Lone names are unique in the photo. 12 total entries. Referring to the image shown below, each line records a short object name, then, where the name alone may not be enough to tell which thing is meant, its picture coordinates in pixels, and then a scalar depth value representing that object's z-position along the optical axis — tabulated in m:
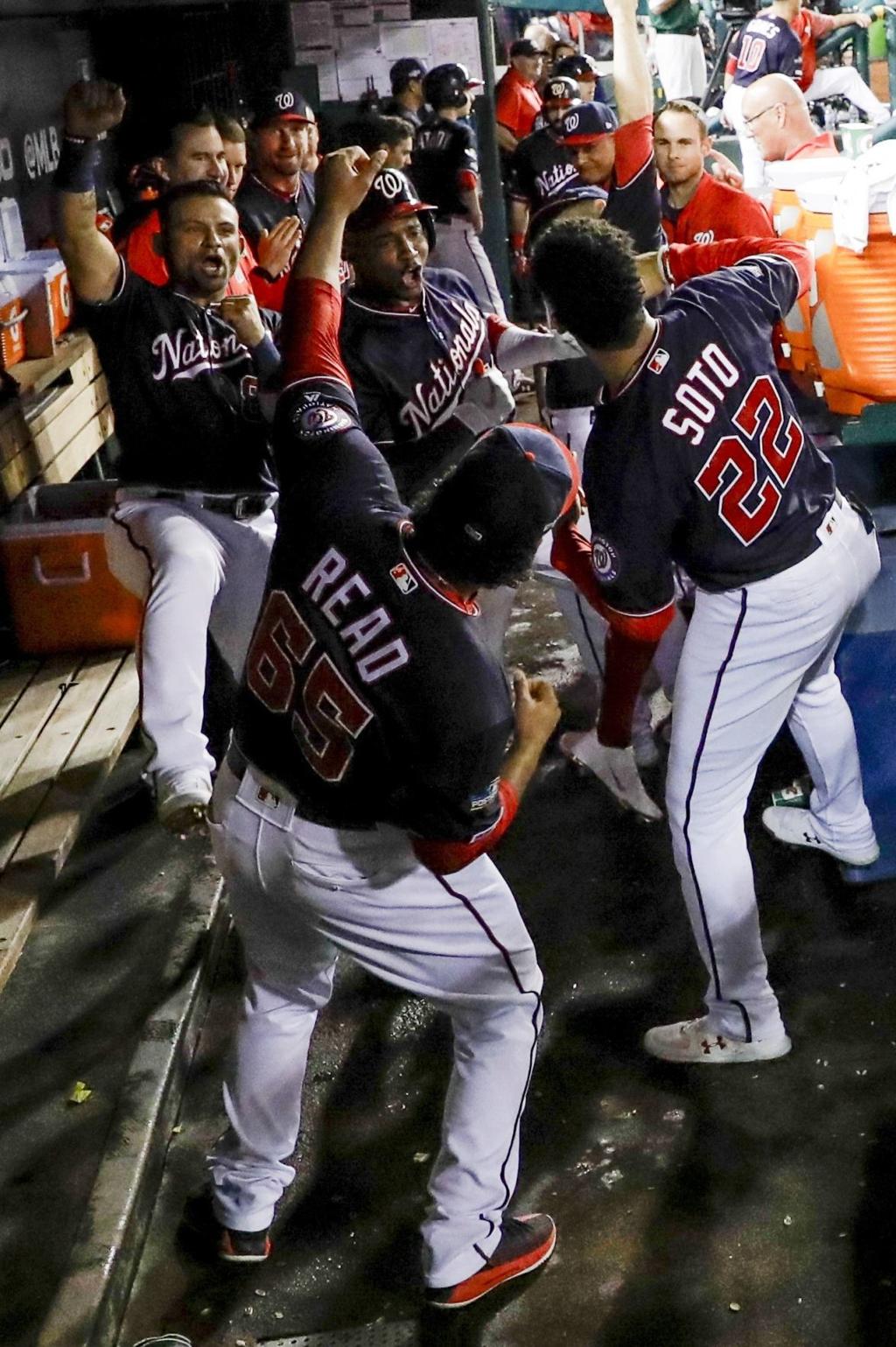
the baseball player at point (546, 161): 9.13
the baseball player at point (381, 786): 2.66
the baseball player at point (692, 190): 5.86
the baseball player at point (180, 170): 5.59
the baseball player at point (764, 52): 12.01
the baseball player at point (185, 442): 4.57
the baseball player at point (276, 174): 6.68
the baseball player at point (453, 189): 8.84
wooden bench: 4.12
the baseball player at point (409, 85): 9.82
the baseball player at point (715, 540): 3.35
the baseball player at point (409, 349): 4.54
